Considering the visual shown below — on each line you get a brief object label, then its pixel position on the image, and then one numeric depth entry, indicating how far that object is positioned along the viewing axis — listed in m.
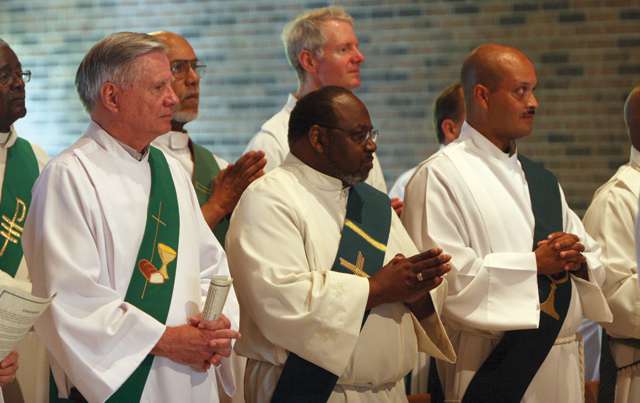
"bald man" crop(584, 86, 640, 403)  10.29
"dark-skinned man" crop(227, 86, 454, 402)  7.96
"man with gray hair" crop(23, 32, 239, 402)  6.91
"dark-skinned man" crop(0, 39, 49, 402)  8.41
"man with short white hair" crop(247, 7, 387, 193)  11.27
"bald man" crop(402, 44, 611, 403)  9.19
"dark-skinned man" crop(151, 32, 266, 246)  9.48
